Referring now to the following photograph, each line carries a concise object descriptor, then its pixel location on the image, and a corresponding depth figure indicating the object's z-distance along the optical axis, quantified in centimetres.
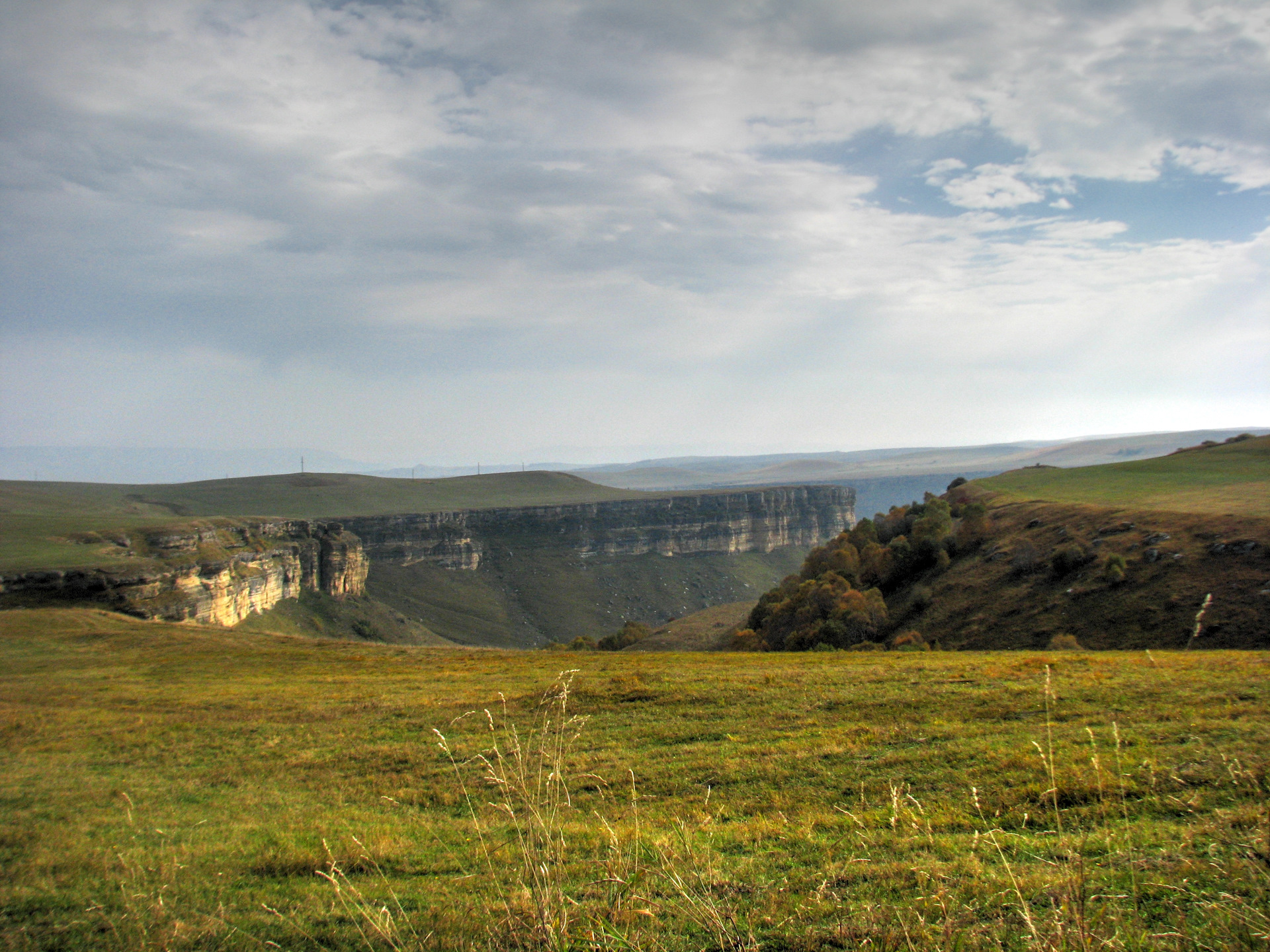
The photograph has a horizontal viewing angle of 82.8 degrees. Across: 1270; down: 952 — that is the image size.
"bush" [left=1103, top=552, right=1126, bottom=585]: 3481
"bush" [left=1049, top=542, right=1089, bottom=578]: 3838
